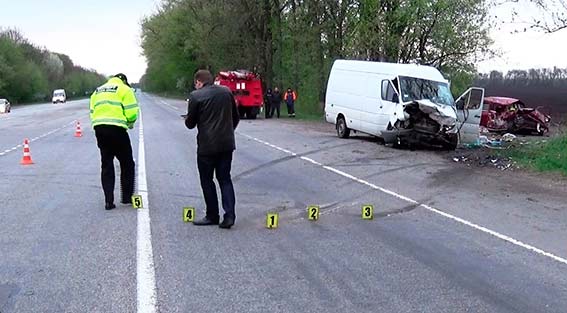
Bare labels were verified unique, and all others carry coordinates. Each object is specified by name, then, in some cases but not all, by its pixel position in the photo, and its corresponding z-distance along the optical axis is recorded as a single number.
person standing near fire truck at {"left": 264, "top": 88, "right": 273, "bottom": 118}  37.81
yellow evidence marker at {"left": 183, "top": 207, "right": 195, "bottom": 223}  7.80
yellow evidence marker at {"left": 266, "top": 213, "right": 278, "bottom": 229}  7.54
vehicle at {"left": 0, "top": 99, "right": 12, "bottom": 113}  54.47
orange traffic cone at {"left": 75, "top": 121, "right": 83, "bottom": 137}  22.50
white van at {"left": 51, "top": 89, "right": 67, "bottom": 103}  89.94
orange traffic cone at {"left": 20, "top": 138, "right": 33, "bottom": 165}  13.89
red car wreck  28.03
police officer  8.46
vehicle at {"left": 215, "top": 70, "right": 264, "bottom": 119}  35.88
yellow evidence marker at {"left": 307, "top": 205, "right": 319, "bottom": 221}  8.07
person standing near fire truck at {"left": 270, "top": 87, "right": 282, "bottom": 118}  37.69
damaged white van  17.55
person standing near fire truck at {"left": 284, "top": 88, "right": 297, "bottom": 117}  38.03
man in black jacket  7.39
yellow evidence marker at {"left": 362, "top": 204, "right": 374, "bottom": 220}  8.23
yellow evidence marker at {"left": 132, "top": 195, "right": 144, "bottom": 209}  8.66
